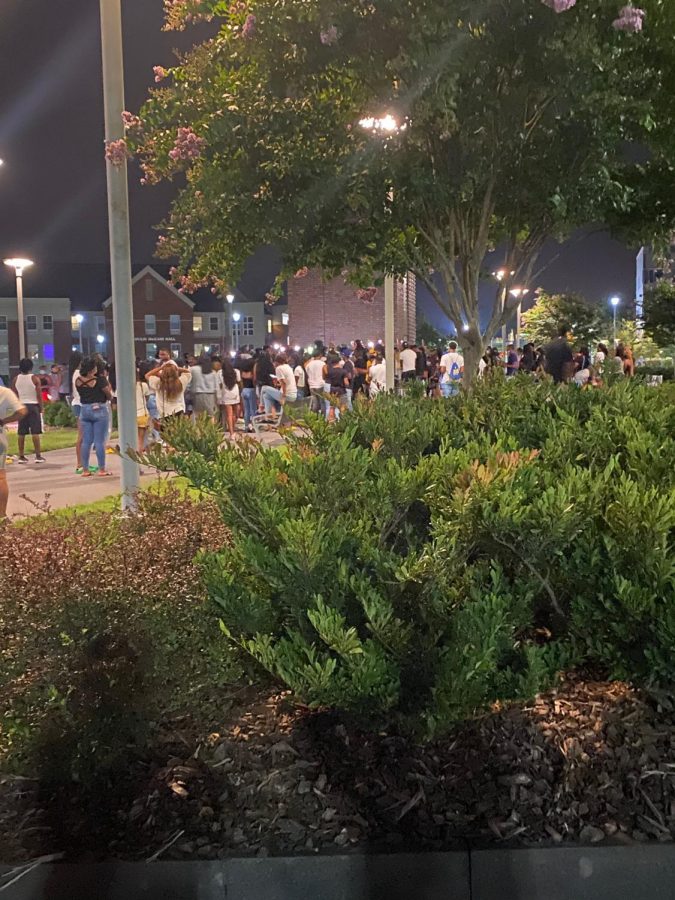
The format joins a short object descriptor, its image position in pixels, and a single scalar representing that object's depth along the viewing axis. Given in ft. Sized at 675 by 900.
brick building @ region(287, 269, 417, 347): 181.57
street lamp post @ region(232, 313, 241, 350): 286.46
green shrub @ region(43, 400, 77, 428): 83.25
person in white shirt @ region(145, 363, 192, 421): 44.83
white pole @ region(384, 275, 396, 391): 44.14
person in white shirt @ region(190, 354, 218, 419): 55.98
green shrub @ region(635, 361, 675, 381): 57.12
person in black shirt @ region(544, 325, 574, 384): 44.70
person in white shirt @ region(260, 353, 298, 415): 60.90
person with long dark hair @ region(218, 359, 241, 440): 58.23
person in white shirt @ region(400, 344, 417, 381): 68.18
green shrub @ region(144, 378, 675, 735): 8.92
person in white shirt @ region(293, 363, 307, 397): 70.90
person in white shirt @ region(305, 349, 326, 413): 63.67
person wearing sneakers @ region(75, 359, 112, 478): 41.42
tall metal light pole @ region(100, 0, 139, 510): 24.02
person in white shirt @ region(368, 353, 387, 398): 62.64
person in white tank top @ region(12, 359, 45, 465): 49.83
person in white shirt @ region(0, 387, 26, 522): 26.43
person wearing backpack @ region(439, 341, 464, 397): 57.76
